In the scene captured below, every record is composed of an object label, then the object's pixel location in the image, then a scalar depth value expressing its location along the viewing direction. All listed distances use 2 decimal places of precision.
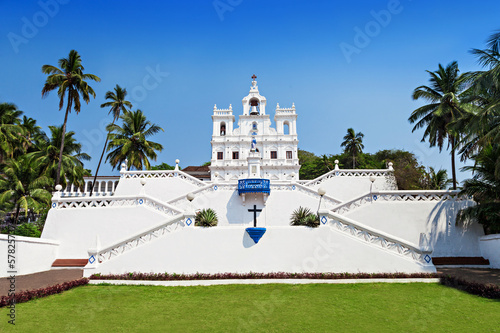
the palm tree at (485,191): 15.38
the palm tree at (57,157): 29.47
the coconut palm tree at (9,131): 23.48
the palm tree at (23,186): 25.53
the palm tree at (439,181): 22.73
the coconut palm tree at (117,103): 36.94
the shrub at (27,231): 20.83
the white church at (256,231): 12.62
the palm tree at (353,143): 53.47
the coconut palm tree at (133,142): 33.24
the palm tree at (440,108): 23.42
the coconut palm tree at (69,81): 25.27
